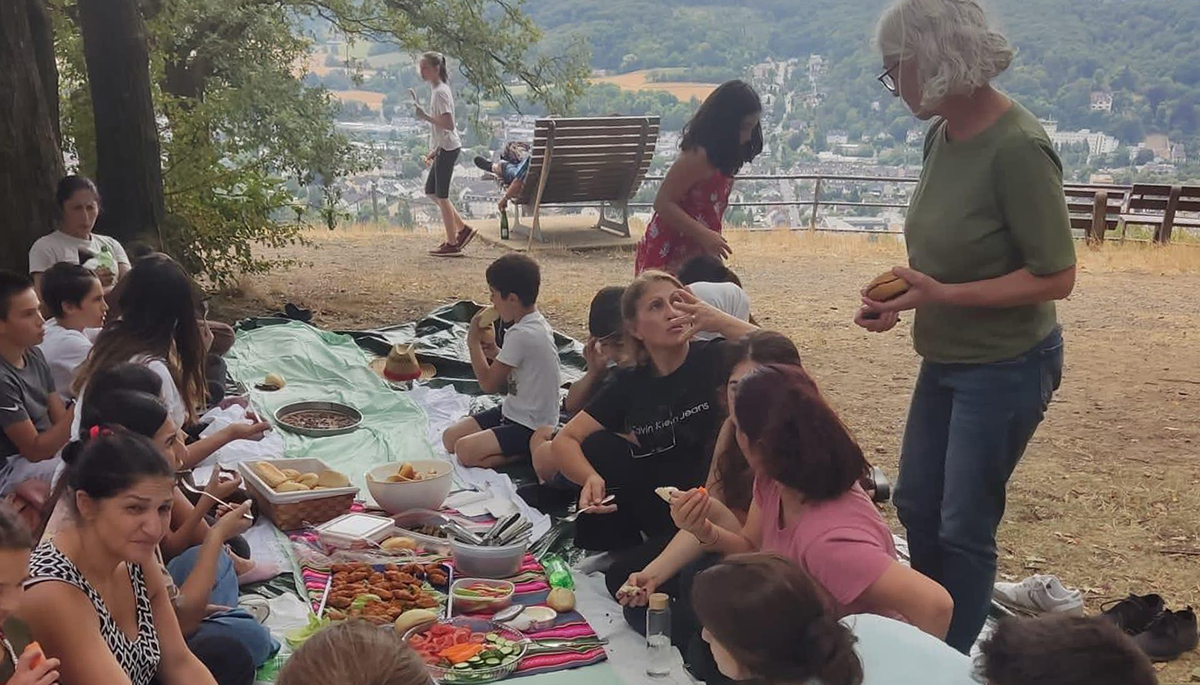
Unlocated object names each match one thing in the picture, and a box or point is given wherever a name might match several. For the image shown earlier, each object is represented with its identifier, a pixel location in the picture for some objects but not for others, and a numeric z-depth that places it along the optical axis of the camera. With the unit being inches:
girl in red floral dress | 160.4
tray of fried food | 120.0
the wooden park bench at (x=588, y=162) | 382.3
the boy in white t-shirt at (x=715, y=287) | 145.9
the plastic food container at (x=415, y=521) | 141.3
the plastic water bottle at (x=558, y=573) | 131.6
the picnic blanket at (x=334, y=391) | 179.5
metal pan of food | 184.9
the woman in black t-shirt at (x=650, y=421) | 128.6
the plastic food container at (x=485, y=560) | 131.6
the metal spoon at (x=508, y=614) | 120.9
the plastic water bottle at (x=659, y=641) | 113.5
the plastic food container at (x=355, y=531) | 135.8
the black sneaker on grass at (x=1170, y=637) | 120.6
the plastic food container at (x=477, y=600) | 122.7
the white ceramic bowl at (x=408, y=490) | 146.9
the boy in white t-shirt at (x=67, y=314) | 156.9
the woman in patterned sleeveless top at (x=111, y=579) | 77.2
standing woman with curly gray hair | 94.2
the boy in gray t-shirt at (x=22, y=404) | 130.9
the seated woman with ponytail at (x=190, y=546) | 102.0
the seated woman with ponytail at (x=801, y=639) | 67.2
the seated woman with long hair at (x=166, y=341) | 134.0
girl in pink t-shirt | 80.8
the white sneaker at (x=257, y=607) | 119.7
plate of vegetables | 109.4
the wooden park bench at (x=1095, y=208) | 457.7
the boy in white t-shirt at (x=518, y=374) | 168.9
